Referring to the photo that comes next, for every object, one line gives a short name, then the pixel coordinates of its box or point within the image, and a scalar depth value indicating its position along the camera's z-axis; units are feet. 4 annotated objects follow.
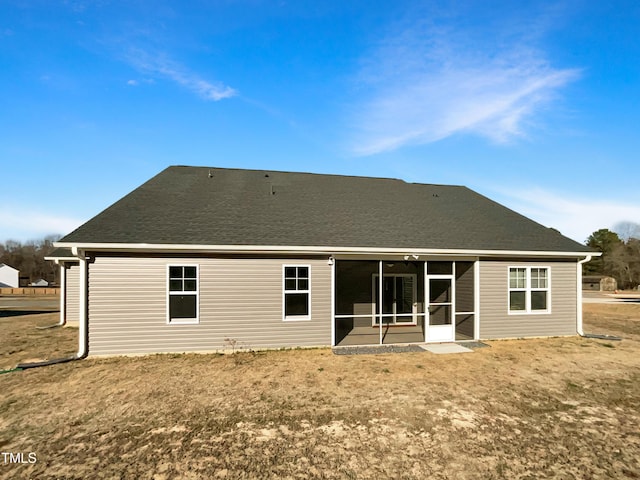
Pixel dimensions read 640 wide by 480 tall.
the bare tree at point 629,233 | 269.81
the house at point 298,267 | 32.99
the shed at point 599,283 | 164.96
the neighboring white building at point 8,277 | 204.13
